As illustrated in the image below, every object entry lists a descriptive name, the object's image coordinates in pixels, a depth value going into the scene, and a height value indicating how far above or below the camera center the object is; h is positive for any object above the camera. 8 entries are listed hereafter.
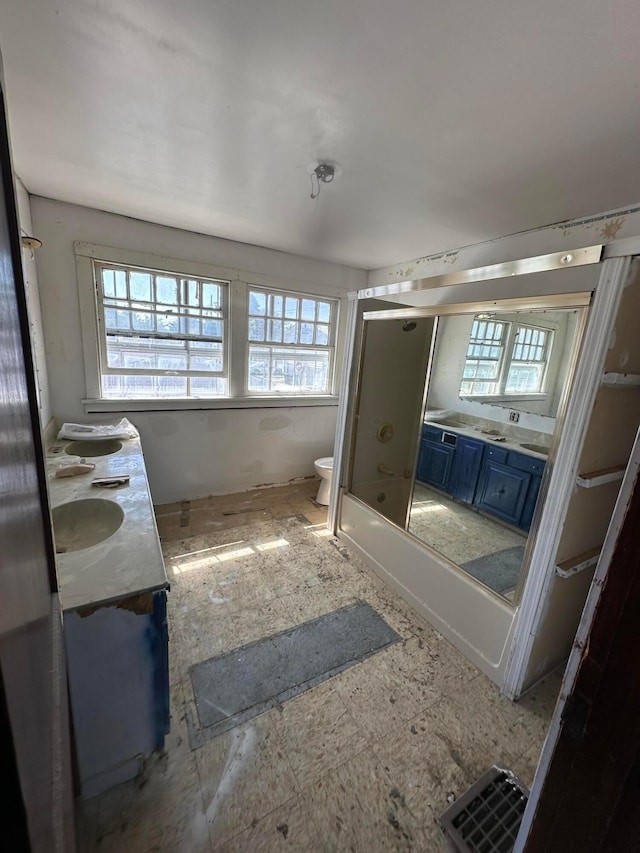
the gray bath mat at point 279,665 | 1.38 -1.45
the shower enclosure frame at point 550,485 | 1.16 -0.43
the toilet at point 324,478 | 3.16 -1.17
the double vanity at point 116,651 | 0.96 -0.92
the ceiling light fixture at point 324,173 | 1.62 +0.89
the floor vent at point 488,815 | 1.02 -1.43
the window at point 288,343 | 3.18 +0.08
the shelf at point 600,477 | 1.25 -0.39
